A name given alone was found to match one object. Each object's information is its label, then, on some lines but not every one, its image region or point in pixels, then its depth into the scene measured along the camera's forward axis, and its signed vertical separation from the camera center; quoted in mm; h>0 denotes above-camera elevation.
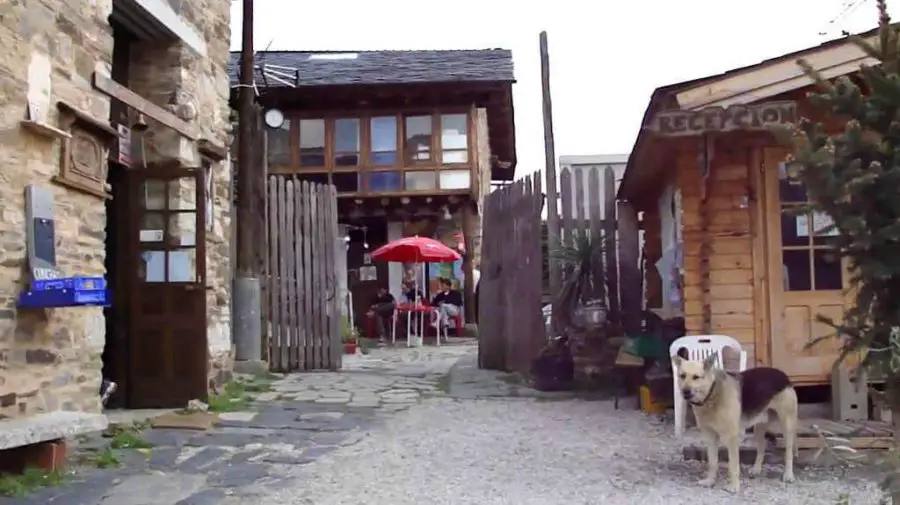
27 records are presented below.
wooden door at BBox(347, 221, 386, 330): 19797 +538
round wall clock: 14602 +2922
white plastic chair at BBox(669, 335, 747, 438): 6637 -437
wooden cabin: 7008 +257
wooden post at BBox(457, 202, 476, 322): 19234 +286
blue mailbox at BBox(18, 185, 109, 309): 5238 +123
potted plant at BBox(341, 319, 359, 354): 14320 -732
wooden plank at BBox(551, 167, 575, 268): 9773 +956
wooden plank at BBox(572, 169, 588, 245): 9781 +1010
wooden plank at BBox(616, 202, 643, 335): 9398 +150
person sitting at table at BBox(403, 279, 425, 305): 17702 +24
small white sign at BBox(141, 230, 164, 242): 7820 +555
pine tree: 3434 +388
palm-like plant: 9383 +172
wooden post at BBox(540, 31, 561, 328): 9820 +1364
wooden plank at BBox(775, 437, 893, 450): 5402 -995
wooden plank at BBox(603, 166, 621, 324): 9508 +497
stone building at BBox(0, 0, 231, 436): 5234 +773
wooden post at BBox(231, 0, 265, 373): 10156 +626
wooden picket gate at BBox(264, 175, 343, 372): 10648 +209
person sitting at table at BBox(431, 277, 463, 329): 17594 -214
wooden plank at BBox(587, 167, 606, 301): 9727 +964
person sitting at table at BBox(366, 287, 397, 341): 17469 -299
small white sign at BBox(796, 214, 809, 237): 7105 +476
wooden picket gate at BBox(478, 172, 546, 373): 9773 +148
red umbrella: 15047 +702
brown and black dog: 5105 -690
